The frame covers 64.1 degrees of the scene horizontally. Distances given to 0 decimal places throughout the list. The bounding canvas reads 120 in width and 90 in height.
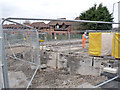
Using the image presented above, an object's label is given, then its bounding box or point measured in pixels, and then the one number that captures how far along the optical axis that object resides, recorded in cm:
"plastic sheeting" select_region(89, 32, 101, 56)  628
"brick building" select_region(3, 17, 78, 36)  2455
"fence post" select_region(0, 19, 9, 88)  192
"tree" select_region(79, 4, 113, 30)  2498
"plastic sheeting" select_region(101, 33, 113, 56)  597
